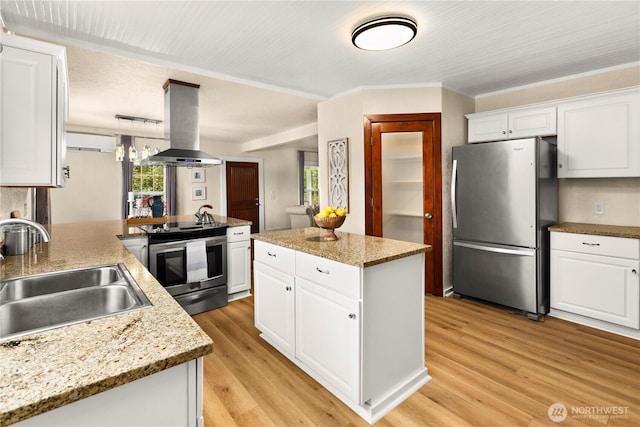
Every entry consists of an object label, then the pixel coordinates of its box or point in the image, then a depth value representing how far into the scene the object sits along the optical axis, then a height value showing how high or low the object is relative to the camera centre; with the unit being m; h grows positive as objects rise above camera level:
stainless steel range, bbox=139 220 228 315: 3.04 -0.49
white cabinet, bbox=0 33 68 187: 1.41 +0.46
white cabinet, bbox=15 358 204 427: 0.68 -0.44
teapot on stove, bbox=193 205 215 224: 3.56 -0.07
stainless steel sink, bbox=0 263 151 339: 1.19 -0.35
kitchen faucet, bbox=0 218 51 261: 1.39 -0.05
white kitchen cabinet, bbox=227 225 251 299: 3.59 -0.55
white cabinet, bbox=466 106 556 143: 3.26 +0.94
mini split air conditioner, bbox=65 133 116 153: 5.57 +1.25
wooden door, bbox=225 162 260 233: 7.61 +0.49
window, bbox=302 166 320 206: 9.19 +0.77
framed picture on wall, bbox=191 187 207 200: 7.03 +0.42
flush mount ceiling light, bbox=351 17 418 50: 2.27 +1.31
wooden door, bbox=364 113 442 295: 3.66 +0.40
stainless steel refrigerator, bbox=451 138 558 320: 3.01 -0.09
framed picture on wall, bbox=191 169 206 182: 6.97 +0.81
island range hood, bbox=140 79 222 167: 3.41 +0.94
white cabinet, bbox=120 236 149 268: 2.88 -0.31
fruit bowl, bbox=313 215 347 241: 2.24 -0.07
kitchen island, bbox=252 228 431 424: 1.75 -0.63
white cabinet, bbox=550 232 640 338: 2.62 -0.61
